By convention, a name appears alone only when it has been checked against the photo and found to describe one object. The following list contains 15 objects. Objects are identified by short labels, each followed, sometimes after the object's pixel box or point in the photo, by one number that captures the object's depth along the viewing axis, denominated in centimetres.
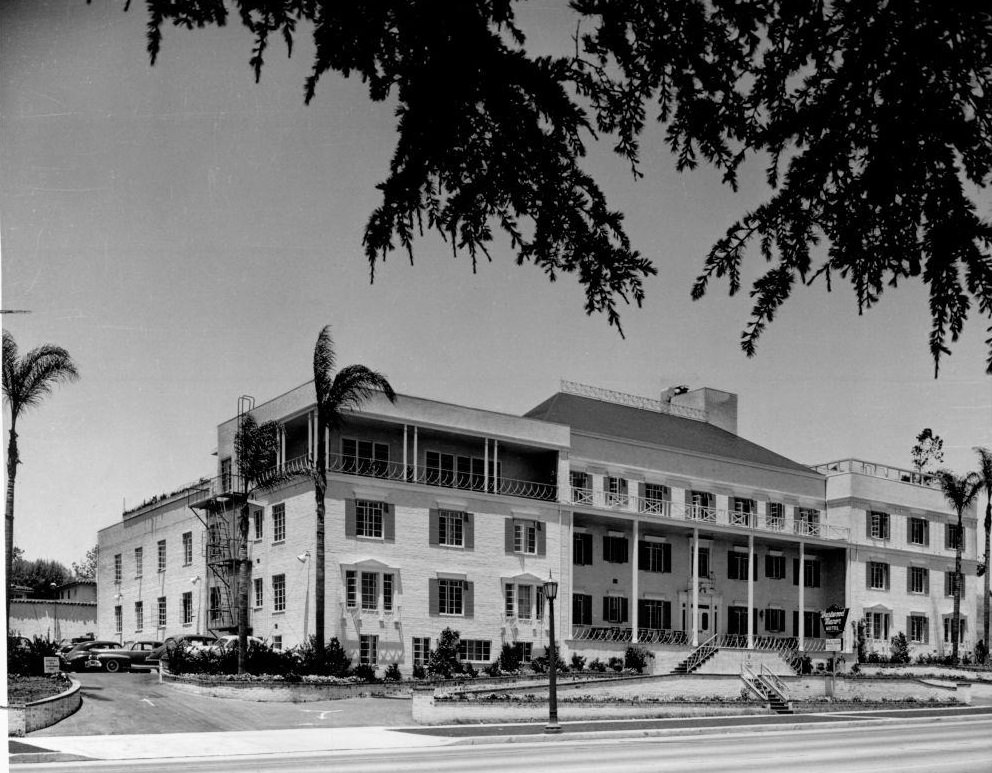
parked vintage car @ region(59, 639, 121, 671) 3350
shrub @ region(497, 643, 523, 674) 3509
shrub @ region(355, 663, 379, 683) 3138
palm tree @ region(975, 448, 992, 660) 4622
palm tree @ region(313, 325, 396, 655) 3225
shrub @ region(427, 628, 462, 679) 3319
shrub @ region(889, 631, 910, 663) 4694
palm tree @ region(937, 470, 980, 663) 4559
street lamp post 2285
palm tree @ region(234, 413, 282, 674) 3200
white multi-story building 3544
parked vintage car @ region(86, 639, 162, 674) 3422
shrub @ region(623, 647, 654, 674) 3856
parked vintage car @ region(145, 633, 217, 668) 3284
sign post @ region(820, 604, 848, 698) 3355
